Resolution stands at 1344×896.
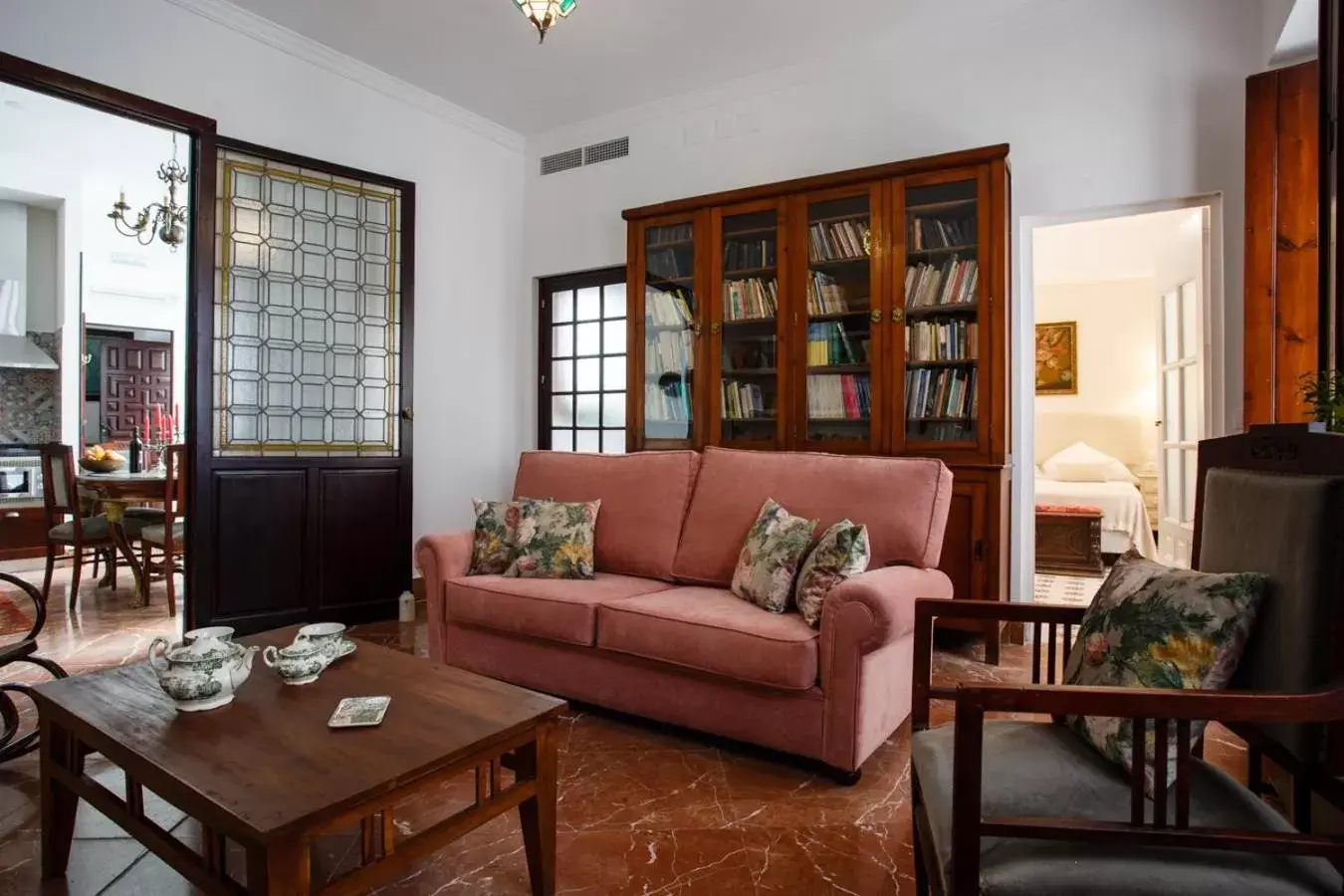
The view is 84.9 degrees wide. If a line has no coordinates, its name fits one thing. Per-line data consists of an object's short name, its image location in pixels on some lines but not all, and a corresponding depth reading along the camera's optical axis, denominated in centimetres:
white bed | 561
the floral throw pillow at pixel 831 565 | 227
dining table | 413
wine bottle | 486
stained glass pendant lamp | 253
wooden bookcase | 318
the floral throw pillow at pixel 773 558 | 243
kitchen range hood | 621
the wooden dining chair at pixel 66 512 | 424
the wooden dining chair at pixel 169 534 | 402
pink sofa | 212
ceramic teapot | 155
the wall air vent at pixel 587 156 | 468
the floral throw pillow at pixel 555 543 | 298
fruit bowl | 467
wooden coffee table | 119
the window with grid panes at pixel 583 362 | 479
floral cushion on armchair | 117
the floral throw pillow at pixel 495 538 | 306
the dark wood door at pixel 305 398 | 359
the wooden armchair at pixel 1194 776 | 100
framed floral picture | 741
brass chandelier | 426
